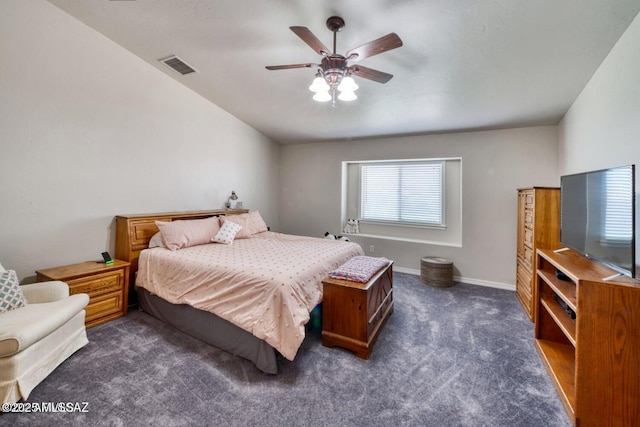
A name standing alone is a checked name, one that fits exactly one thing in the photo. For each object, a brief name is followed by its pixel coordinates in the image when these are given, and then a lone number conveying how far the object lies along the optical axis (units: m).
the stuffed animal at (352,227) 4.91
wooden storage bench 2.04
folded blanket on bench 2.16
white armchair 1.52
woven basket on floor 3.67
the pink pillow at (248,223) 3.64
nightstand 2.33
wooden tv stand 1.30
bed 1.84
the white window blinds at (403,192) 4.31
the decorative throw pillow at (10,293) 1.78
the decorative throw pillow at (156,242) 2.94
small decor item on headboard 4.35
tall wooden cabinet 2.59
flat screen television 1.35
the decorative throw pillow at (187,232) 2.90
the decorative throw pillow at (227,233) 3.30
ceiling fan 1.63
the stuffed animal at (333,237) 4.25
